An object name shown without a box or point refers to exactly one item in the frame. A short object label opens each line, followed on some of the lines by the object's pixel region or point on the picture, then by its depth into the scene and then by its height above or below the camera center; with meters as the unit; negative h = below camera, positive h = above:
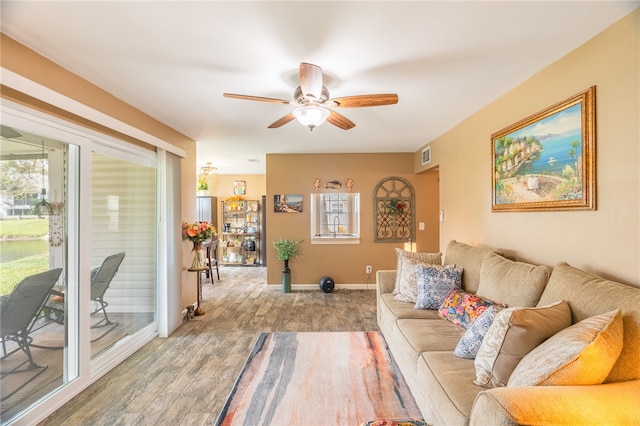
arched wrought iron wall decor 5.22 +0.07
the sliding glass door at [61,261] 1.86 -0.35
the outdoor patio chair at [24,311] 1.85 -0.63
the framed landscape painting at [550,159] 1.78 +0.39
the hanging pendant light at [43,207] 2.03 +0.06
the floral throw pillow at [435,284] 2.60 -0.65
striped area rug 1.95 -1.35
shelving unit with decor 7.73 -0.49
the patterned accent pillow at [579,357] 1.12 -0.57
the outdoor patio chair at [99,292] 2.14 -0.63
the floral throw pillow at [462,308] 2.09 -0.72
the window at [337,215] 5.36 -0.02
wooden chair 5.70 -0.85
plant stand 5.03 -1.13
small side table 3.77 -0.95
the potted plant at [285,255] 5.01 -0.71
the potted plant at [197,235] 3.72 -0.27
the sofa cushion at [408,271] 2.85 -0.59
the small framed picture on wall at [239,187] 7.92 +0.76
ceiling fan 1.87 +0.83
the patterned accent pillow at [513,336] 1.37 -0.59
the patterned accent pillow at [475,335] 1.69 -0.73
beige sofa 1.03 -0.69
